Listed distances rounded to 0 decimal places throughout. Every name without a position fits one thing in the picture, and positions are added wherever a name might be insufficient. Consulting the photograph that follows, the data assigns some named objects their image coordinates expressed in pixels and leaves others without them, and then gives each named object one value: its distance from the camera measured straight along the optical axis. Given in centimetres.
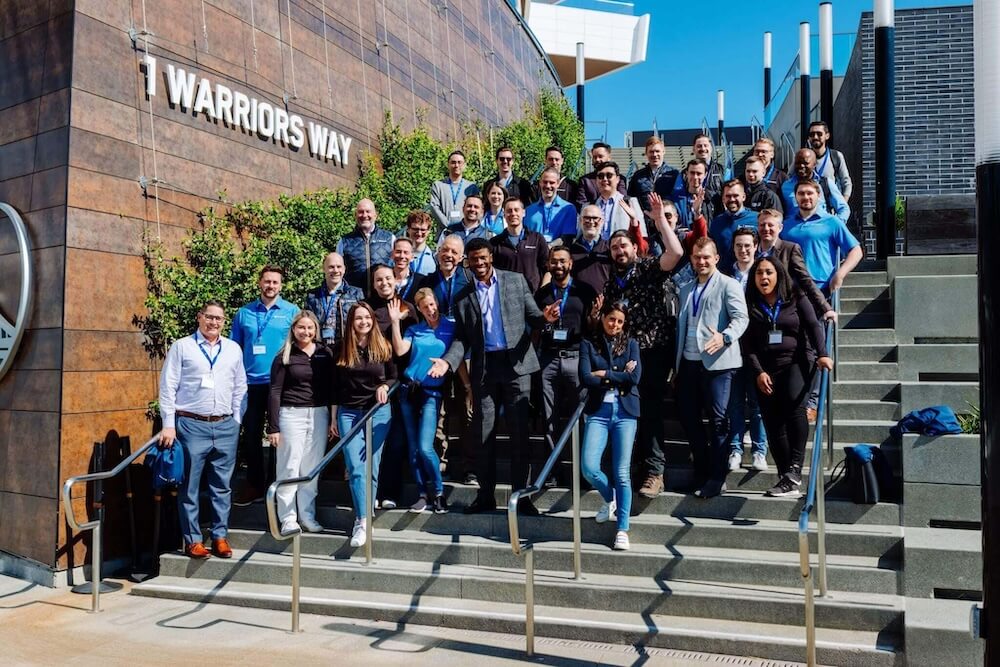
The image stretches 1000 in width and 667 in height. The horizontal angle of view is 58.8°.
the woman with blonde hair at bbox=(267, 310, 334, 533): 680
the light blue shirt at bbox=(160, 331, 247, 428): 684
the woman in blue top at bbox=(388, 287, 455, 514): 670
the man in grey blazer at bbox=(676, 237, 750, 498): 600
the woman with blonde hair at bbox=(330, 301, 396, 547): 667
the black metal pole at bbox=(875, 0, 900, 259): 1063
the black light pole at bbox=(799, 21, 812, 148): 1619
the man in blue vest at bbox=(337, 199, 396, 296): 795
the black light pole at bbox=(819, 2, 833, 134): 1437
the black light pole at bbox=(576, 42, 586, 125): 2372
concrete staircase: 508
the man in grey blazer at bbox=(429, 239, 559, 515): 642
